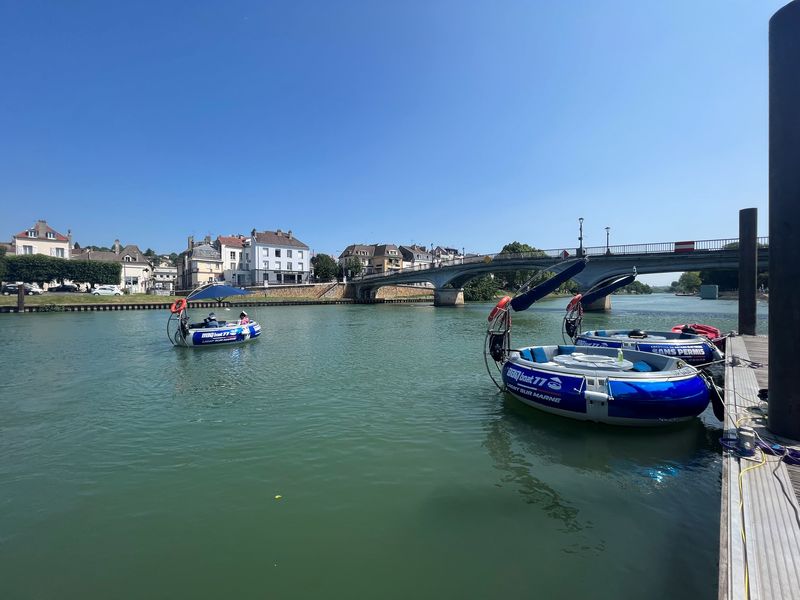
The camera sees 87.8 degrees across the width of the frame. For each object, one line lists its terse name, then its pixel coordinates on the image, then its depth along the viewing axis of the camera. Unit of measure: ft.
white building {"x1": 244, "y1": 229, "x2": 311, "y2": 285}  325.42
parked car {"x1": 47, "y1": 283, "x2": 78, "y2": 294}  247.85
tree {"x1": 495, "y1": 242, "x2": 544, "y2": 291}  405.68
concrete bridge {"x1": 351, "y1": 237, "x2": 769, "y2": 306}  150.41
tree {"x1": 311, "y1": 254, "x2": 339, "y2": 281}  350.23
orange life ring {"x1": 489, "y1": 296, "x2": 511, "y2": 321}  45.42
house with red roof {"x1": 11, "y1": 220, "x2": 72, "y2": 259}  260.83
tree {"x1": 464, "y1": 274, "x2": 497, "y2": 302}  322.75
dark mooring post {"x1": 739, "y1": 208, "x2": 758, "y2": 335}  64.23
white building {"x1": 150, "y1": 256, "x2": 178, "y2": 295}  329.77
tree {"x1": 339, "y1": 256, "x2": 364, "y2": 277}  373.81
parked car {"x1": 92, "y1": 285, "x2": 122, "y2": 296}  239.71
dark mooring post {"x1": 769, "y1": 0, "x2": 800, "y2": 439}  21.35
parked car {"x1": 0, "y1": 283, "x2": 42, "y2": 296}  227.24
